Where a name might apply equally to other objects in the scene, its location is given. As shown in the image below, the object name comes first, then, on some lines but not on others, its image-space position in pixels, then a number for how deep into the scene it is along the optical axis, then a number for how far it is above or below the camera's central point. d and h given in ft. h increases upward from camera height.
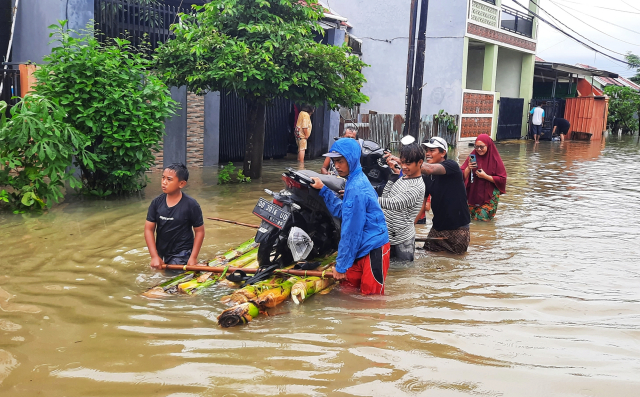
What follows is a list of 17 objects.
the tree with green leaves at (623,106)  113.91 +6.80
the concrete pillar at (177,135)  42.39 -1.10
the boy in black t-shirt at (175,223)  17.61 -3.08
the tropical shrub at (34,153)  25.81 -1.76
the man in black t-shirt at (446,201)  21.47 -2.47
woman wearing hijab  27.25 -2.03
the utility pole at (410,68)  39.42 +4.23
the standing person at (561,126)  96.58 +2.04
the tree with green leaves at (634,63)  160.04 +21.49
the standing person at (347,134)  27.04 -0.28
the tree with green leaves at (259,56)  33.17 +3.82
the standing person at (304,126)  49.11 +0.01
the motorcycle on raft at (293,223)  16.53 -2.79
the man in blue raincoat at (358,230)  15.61 -2.68
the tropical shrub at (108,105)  29.14 +0.58
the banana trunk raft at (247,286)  14.14 -4.33
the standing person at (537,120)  91.15 +2.64
